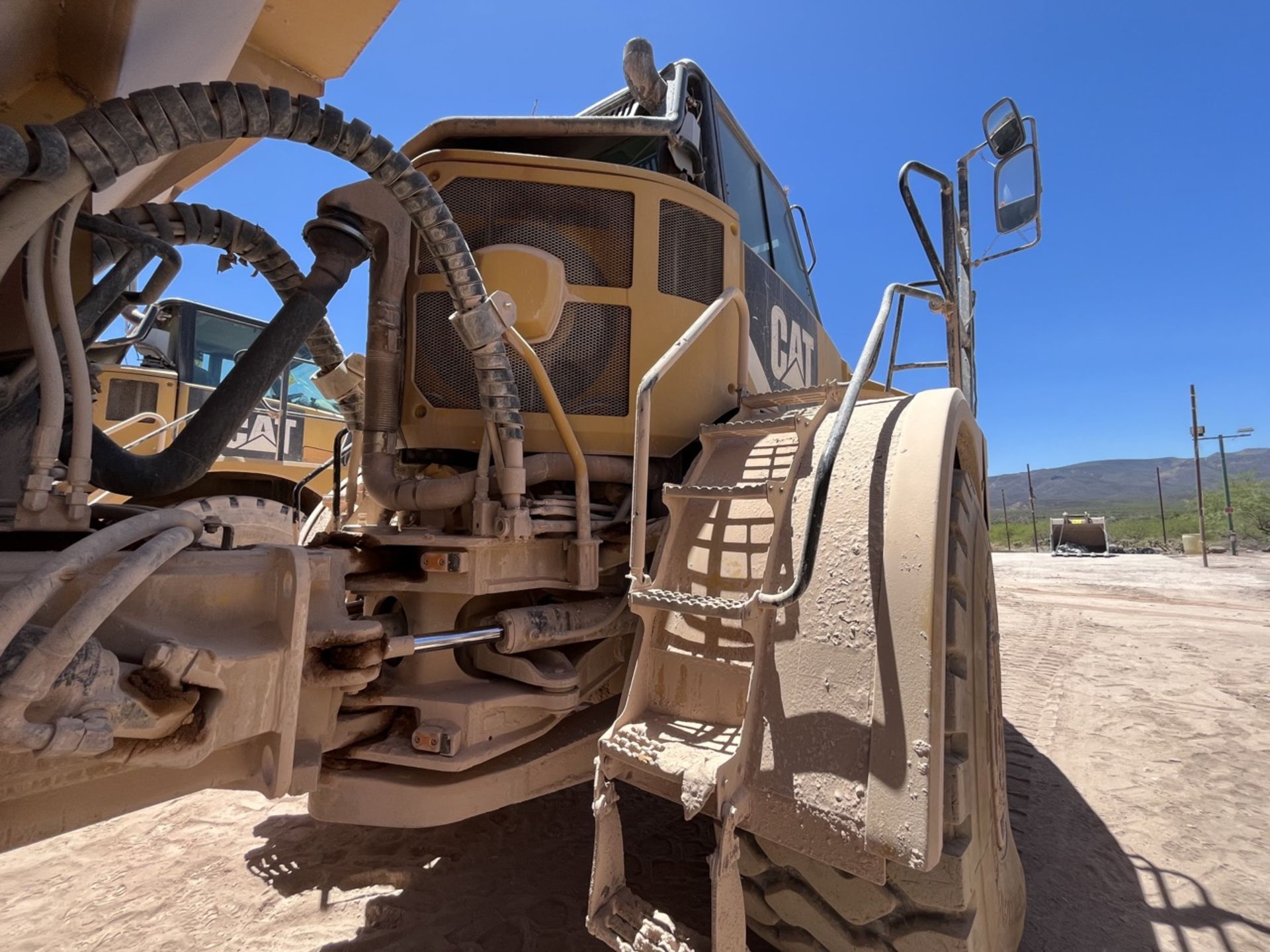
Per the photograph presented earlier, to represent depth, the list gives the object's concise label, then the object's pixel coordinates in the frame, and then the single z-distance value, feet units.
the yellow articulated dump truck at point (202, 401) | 18.85
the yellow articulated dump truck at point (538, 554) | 4.79
